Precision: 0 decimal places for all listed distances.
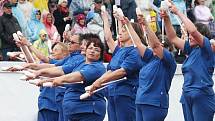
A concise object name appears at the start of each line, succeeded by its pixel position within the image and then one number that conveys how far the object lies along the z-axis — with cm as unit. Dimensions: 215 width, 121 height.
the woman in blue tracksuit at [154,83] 907
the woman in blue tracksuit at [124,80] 956
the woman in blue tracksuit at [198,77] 920
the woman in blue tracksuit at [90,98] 923
